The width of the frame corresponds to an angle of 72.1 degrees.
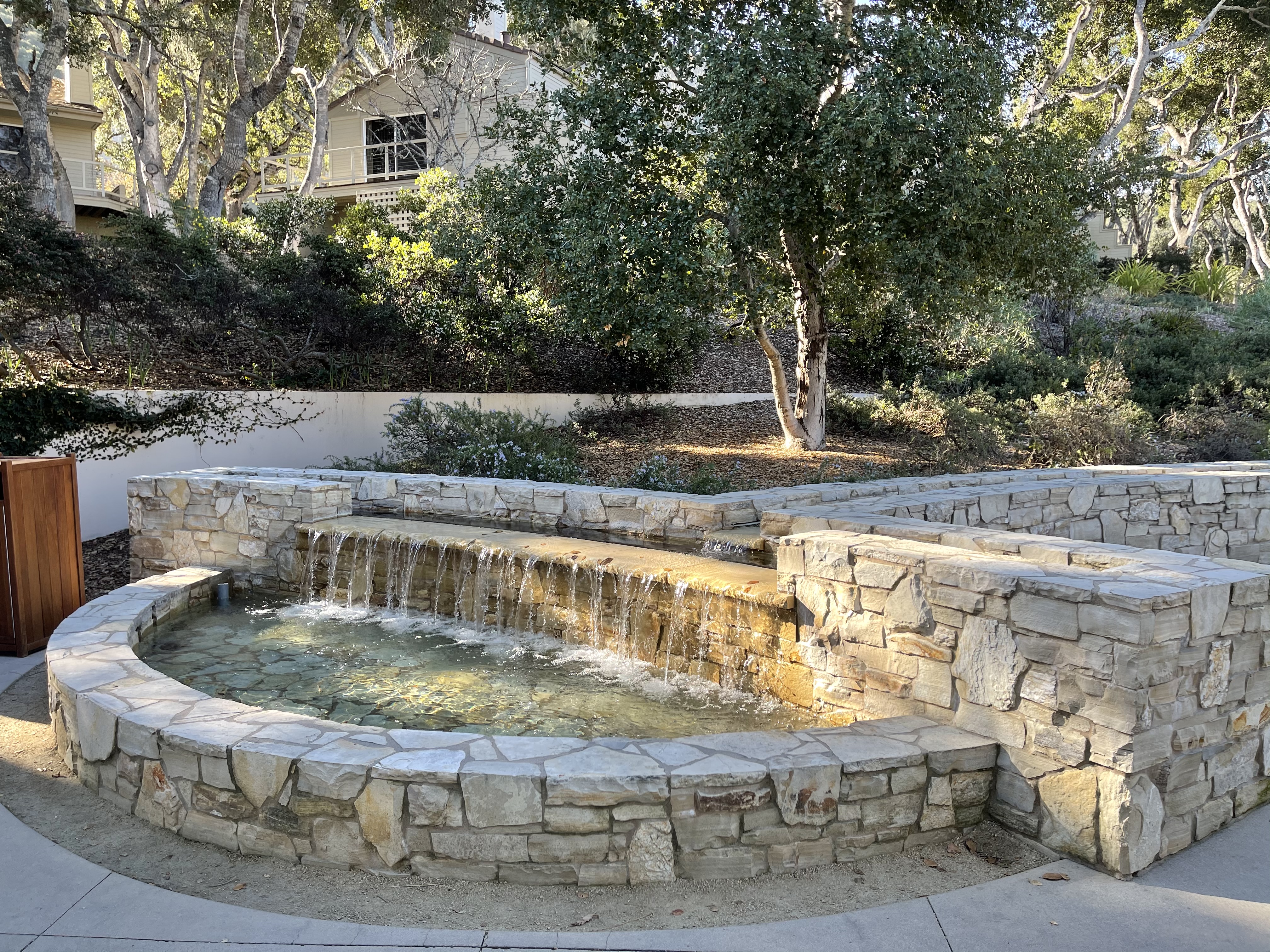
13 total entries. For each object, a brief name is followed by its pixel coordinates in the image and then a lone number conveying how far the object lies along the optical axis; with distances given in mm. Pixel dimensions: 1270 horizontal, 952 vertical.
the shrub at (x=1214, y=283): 22234
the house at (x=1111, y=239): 28875
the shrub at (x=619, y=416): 12977
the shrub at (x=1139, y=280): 21234
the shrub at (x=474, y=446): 9523
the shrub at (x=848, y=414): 12945
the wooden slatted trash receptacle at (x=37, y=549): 5520
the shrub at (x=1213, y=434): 11711
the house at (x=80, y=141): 20047
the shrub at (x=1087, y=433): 11242
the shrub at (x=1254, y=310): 17266
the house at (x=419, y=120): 19812
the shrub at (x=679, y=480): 8961
